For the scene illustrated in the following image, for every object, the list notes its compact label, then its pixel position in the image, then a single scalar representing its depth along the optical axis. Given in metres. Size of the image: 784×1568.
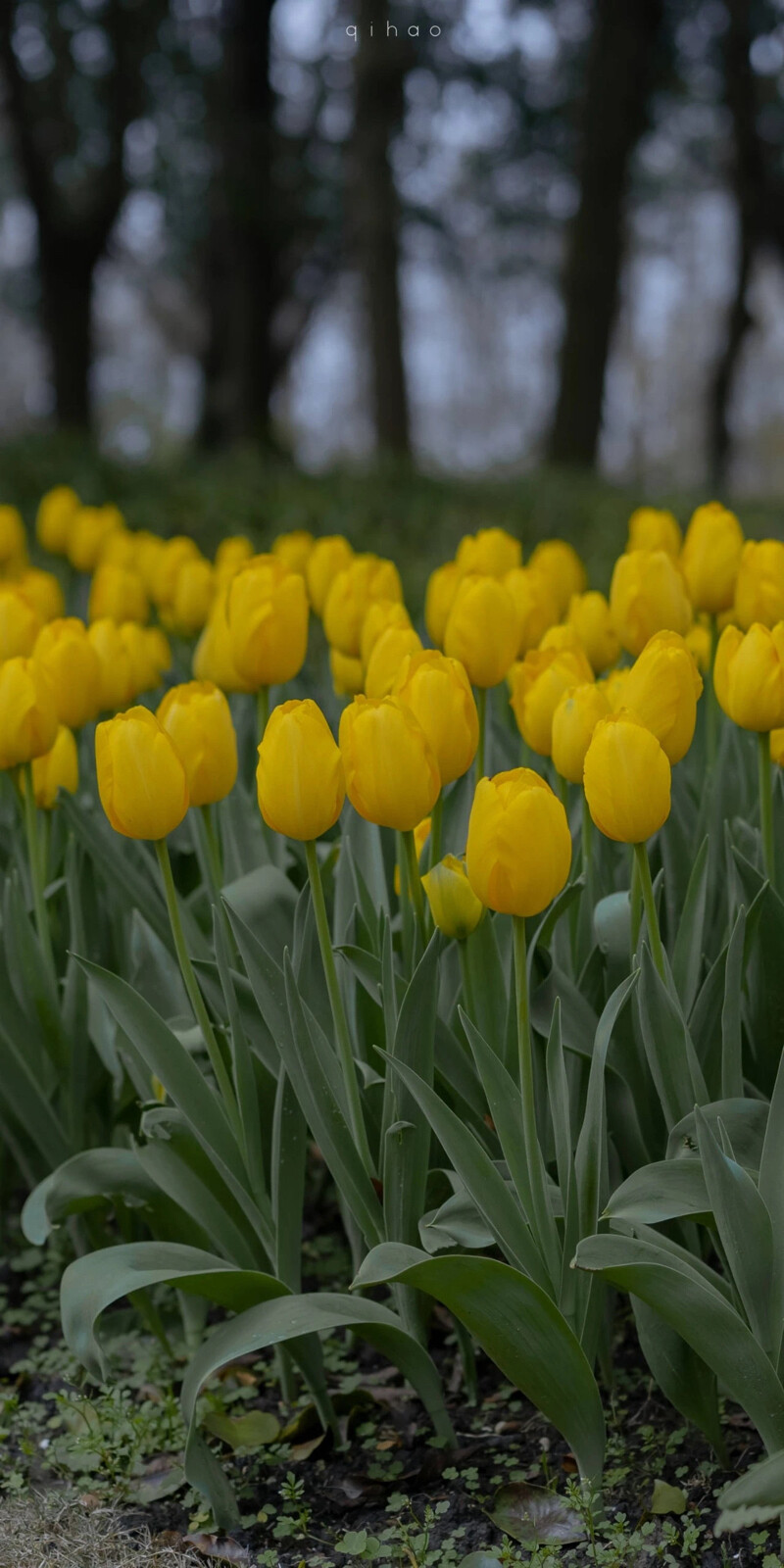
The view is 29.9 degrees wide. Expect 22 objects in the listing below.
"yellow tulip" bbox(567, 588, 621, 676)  2.40
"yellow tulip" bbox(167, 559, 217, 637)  2.90
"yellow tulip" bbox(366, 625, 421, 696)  1.92
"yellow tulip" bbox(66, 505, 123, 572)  3.63
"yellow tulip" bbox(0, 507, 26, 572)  3.50
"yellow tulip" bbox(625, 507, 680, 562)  2.64
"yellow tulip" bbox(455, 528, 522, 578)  2.61
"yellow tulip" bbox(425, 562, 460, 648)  2.39
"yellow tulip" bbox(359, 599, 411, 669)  2.10
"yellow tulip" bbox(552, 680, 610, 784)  1.75
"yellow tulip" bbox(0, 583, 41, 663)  2.28
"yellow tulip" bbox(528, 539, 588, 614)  2.76
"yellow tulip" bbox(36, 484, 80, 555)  3.76
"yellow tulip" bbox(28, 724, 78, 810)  2.29
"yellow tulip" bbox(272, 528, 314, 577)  3.02
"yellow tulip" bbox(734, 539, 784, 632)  2.21
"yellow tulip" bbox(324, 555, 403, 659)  2.38
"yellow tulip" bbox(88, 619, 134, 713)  2.34
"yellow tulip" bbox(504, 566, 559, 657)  2.36
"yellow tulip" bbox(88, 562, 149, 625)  2.88
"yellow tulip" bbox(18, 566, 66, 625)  2.89
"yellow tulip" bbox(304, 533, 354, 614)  2.76
